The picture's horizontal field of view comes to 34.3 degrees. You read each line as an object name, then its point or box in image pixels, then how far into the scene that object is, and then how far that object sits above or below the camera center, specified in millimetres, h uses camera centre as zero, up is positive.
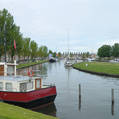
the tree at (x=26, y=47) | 103969 +4819
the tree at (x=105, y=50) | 181050 +5268
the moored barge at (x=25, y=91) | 22328 -4246
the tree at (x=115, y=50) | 175800 +5643
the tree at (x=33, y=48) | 125762 +5430
